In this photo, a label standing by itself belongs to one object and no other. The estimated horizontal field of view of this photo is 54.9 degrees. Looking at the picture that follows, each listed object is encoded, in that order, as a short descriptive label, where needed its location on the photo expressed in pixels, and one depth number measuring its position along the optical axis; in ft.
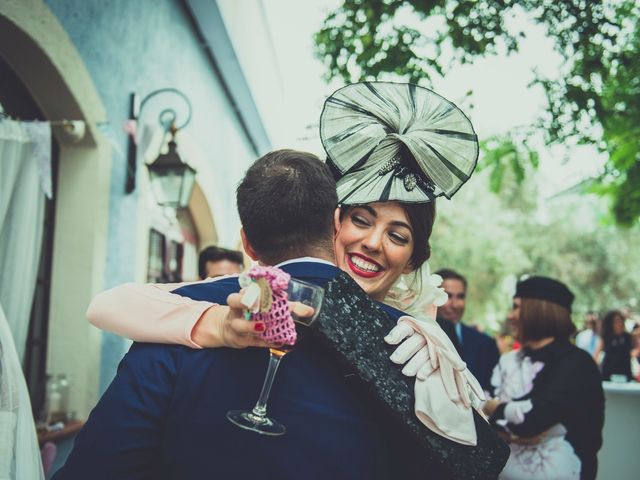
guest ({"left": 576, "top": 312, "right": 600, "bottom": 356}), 39.61
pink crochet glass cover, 3.85
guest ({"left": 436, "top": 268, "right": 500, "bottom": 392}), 14.77
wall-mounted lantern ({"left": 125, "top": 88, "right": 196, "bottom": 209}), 17.92
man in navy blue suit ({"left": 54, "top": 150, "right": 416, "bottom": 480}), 4.46
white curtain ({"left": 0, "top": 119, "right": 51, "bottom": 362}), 11.49
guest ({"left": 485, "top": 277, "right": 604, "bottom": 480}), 11.23
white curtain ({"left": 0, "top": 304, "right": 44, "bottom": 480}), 6.81
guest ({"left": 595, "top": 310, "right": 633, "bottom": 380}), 28.84
